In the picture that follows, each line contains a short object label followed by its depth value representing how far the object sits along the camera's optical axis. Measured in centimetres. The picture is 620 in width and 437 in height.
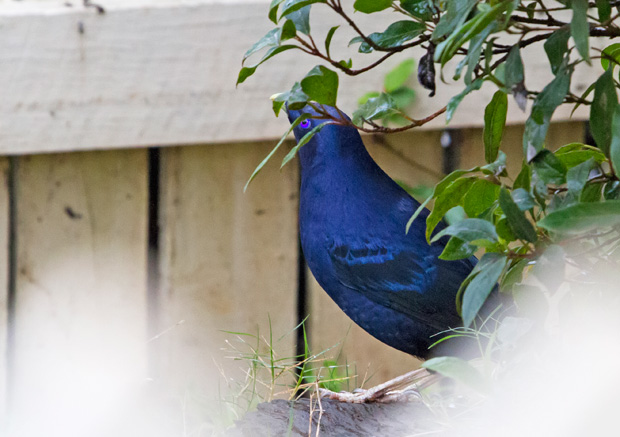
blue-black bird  731
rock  724
